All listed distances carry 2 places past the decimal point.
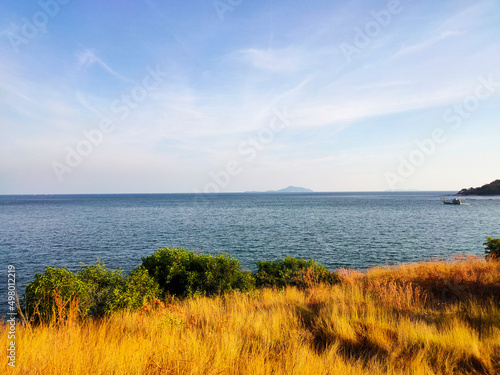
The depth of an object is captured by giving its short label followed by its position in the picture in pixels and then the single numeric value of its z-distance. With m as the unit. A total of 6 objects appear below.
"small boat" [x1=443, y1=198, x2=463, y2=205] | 106.62
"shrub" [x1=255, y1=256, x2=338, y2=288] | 12.91
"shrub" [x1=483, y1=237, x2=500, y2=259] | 14.33
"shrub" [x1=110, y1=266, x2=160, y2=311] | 8.19
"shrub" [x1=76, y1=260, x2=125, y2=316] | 7.70
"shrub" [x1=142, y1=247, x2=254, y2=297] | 11.39
